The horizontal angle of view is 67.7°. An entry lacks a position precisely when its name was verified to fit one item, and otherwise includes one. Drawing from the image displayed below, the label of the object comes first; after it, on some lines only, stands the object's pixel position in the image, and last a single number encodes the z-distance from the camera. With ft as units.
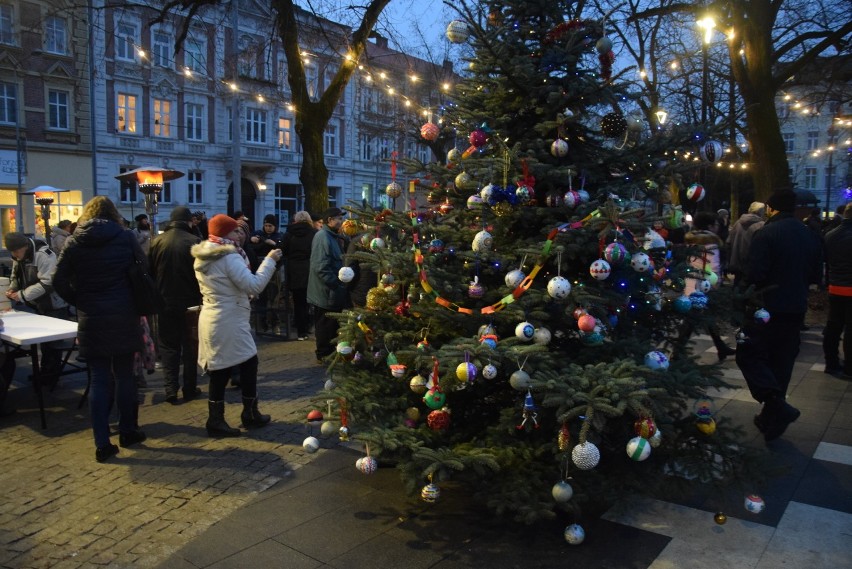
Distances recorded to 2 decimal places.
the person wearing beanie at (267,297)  32.86
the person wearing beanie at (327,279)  24.91
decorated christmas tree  10.96
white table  16.99
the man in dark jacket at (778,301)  17.15
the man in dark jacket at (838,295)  24.12
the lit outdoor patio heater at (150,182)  34.12
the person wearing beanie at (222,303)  16.70
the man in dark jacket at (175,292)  20.35
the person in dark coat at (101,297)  15.69
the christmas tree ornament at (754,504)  11.63
